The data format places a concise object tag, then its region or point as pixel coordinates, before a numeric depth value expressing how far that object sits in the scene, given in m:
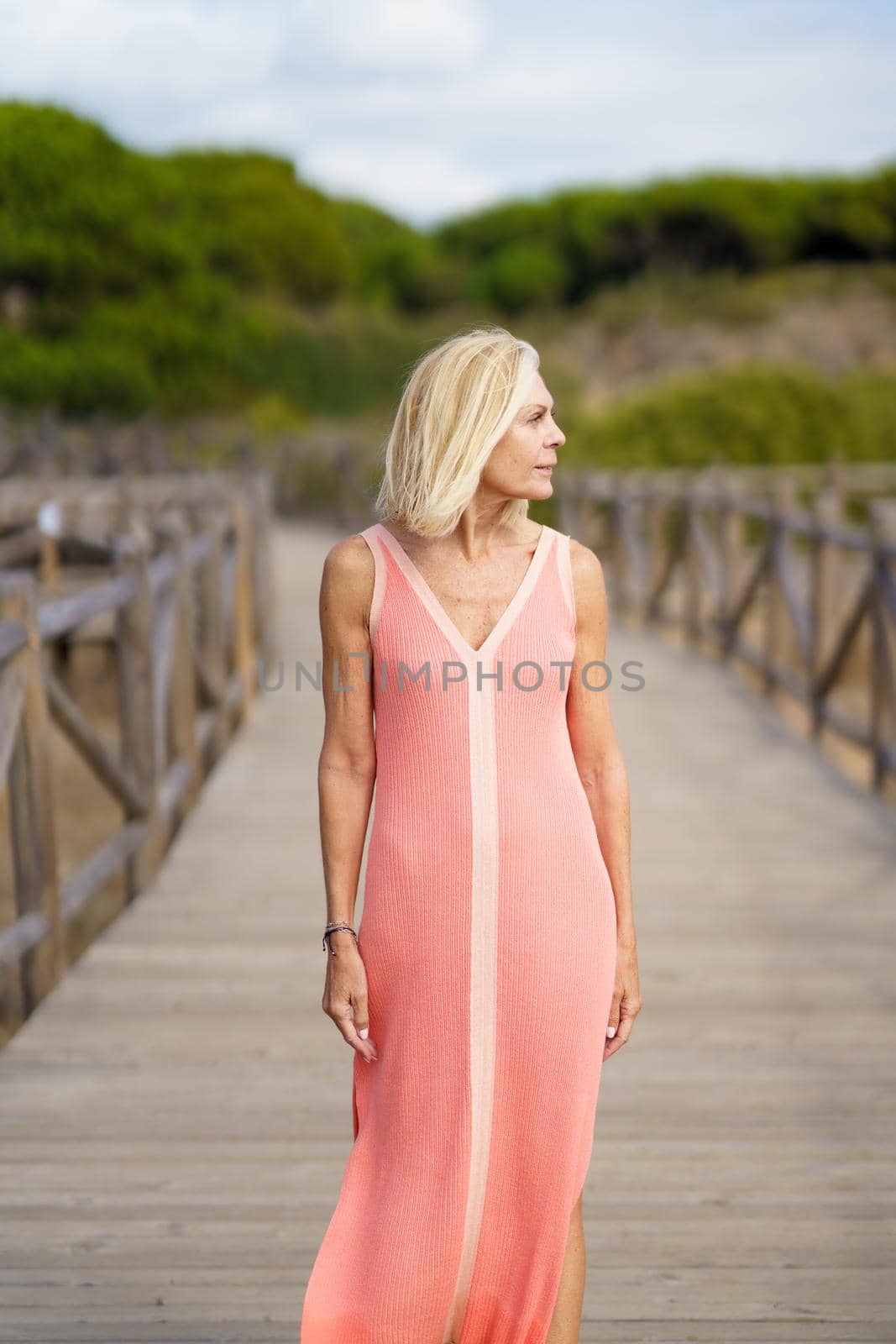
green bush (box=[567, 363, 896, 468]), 18.44
